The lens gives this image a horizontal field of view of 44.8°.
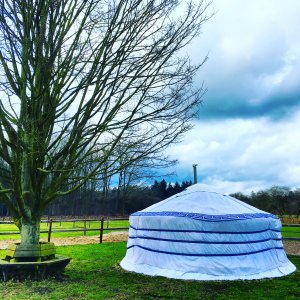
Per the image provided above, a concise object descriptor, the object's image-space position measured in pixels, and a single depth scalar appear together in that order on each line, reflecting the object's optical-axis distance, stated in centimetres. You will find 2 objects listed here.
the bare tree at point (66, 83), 568
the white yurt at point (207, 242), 707
